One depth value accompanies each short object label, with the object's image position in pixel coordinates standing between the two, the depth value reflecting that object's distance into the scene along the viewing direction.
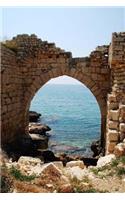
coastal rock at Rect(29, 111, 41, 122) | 25.53
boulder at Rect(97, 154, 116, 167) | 7.99
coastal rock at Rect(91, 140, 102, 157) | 13.52
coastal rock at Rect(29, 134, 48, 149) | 15.59
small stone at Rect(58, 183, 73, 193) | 5.96
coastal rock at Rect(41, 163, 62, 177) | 6.68
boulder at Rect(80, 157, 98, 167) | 12.12
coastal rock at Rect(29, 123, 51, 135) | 19.48
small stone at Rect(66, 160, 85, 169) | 8.58
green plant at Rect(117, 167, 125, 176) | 7.20
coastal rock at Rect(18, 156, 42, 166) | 8.71
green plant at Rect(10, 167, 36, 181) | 6.65
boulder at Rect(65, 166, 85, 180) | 6.94
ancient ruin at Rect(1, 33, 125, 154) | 12.22
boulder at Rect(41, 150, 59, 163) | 12.75
